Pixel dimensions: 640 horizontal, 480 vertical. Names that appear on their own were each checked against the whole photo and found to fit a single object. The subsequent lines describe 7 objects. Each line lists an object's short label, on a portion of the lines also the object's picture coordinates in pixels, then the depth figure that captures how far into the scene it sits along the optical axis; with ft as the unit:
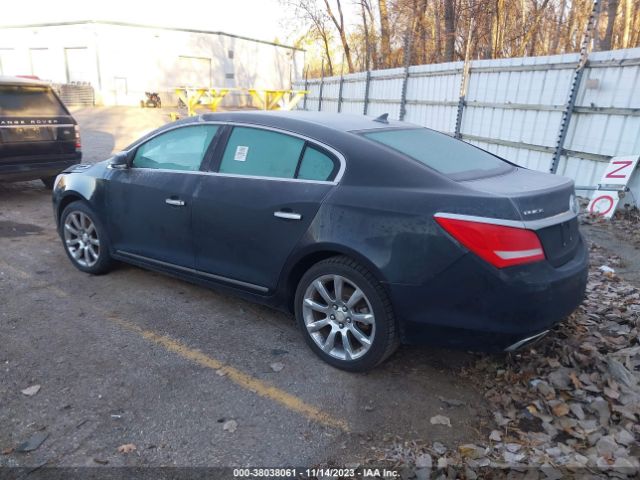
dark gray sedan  8.93
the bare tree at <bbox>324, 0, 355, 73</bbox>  78.45
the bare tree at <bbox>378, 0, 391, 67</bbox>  65.00
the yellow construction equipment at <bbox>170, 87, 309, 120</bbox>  62.54
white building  94.79
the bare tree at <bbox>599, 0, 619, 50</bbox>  46.21
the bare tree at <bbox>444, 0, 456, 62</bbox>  48.61
